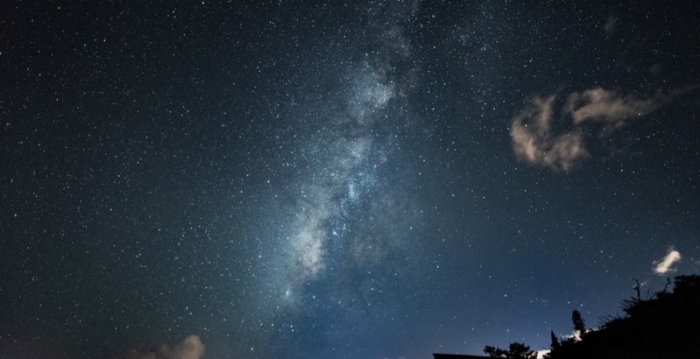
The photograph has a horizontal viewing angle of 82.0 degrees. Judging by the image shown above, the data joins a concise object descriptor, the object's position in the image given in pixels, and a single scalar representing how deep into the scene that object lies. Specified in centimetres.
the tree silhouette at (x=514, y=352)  2584
